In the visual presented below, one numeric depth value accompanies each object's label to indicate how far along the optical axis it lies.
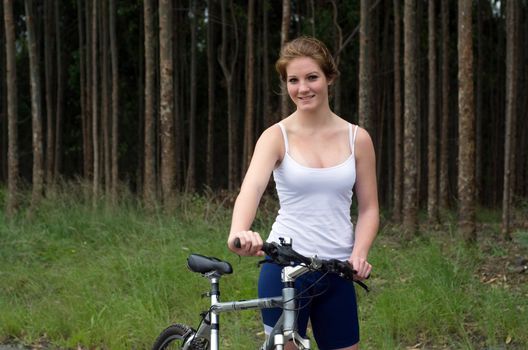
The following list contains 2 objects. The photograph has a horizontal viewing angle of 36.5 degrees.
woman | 2.78
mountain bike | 2.61
